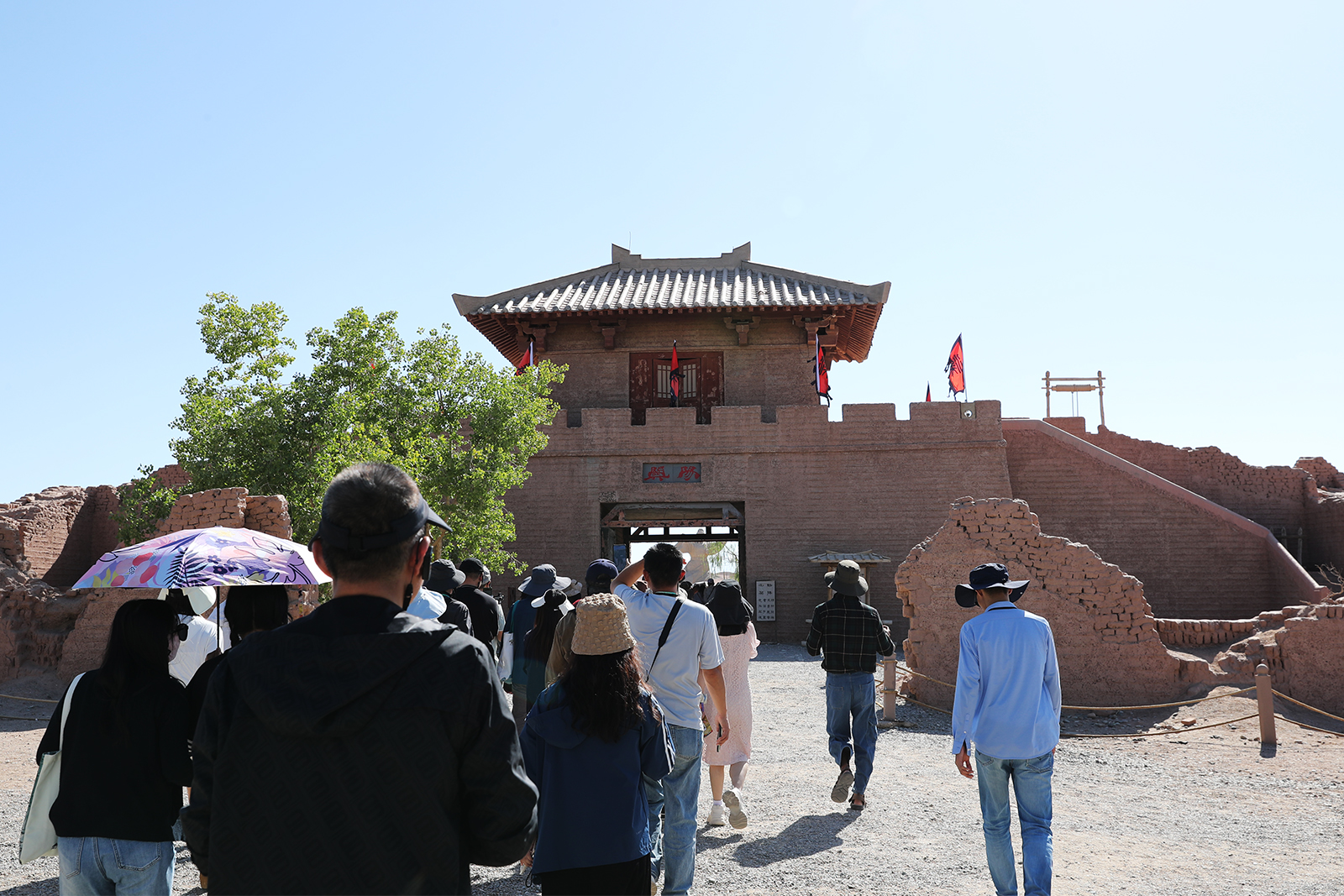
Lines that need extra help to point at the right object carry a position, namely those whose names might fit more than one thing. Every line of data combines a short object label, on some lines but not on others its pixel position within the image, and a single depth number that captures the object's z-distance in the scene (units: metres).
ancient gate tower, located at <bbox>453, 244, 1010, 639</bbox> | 20.00
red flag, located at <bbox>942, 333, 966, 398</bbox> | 21.89
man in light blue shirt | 4.57
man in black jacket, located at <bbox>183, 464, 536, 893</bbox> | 1.91
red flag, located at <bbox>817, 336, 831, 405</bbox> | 21.91
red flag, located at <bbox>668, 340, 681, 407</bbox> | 21.41
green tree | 14.76
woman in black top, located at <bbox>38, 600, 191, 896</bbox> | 3.24
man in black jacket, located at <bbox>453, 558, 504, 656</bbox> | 6.79
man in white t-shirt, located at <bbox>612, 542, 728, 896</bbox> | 4.55
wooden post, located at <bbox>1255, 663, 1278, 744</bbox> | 9.49
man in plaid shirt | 6.95
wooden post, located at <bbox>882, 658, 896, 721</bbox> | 11.05
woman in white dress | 6.47
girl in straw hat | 3.13
